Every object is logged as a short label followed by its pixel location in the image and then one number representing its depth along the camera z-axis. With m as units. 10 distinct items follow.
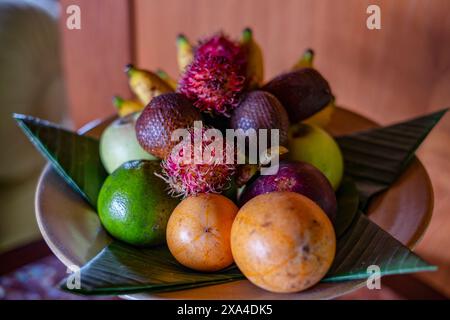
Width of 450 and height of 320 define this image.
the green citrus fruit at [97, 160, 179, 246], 0.57
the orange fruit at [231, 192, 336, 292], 0.46
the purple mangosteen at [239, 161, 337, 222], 0.55
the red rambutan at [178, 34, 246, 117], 0.58
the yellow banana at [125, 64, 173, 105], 0.70
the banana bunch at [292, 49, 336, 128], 0.75
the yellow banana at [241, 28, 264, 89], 0.73
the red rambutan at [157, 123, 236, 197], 0.54
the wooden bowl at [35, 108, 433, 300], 0.49
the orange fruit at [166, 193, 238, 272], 0.51
